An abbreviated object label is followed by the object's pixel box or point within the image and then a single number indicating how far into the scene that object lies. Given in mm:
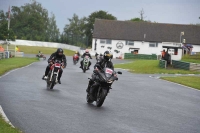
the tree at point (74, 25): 185875
